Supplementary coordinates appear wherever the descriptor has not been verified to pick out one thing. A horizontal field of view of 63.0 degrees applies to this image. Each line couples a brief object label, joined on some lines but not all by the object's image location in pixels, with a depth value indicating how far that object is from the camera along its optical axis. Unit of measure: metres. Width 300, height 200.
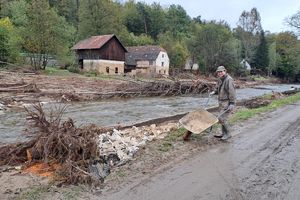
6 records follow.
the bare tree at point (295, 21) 32.03
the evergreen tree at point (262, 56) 57.48
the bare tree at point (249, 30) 61.75
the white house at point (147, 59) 42.80
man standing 6.91
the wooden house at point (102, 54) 36.54
